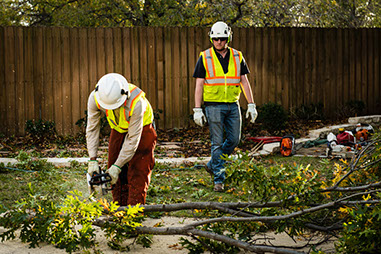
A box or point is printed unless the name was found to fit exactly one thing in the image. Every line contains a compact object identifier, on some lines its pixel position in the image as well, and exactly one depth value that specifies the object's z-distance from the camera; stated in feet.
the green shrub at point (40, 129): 37.19
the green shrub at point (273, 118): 37.47
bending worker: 16.90
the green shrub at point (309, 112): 44.14
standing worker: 23.25
